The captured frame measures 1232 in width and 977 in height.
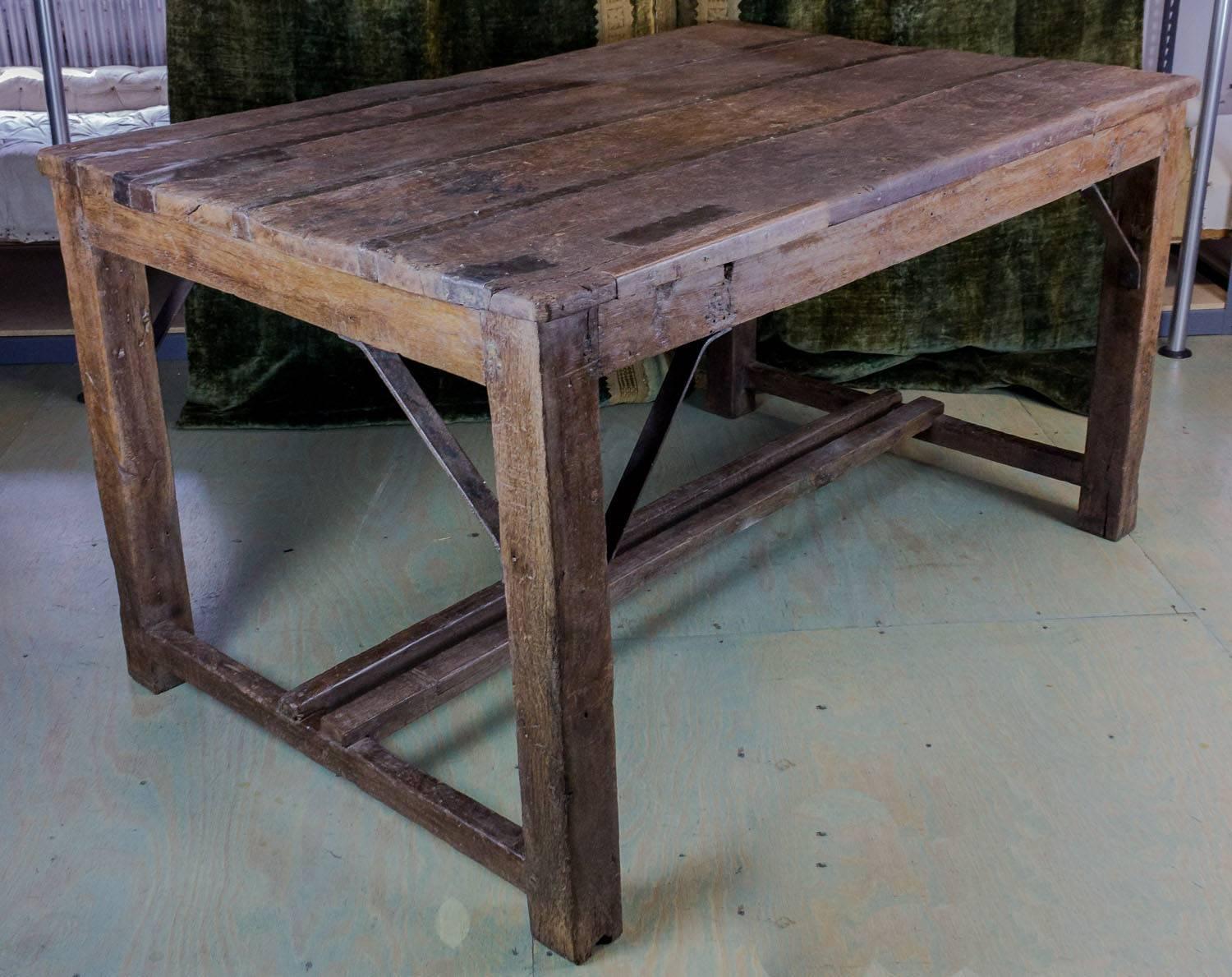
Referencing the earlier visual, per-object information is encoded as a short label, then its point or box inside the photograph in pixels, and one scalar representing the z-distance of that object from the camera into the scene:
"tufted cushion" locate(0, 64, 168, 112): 3.24
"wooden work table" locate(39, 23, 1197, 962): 1.42
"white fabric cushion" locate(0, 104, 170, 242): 3.08
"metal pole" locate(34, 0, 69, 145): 2.86
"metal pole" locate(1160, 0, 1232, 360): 2.92
